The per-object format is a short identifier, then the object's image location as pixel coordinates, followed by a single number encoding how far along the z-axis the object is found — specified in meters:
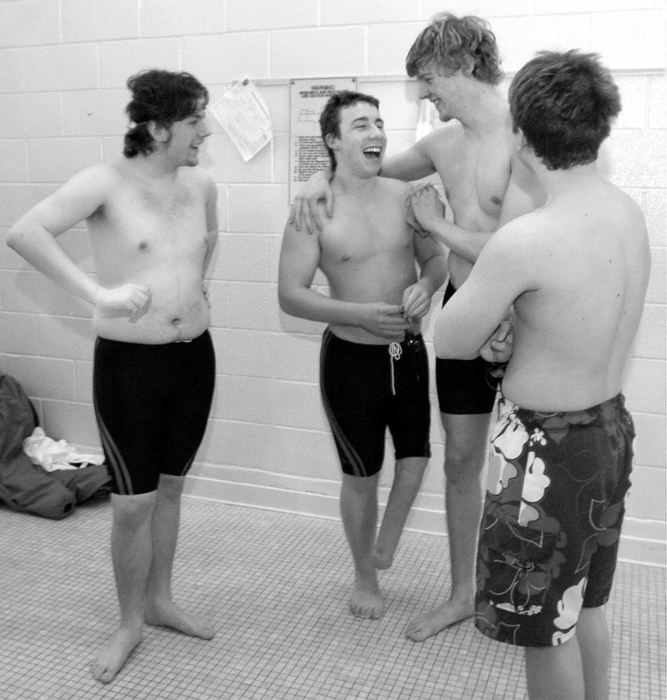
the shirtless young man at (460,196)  2.20
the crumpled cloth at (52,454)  3.48
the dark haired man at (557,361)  1.45
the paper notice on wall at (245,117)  3.17
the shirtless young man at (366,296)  2.38
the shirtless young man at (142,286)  2.13
